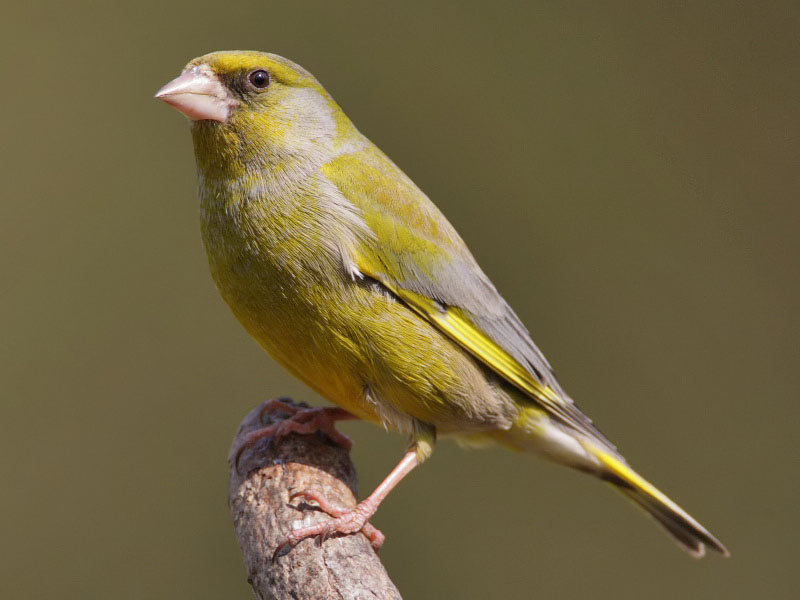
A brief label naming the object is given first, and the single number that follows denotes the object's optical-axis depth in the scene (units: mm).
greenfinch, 5094
